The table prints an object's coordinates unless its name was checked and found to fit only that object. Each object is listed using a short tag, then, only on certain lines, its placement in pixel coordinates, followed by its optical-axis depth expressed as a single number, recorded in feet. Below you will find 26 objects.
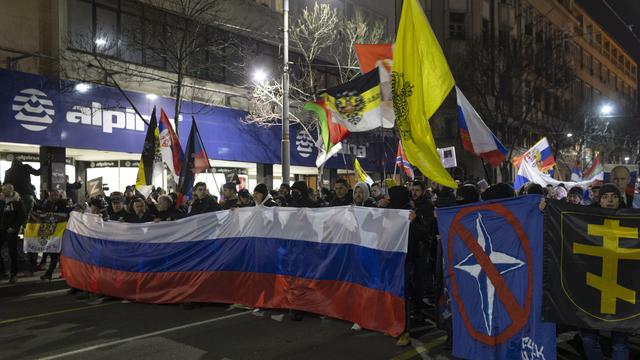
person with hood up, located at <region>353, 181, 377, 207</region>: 26.17
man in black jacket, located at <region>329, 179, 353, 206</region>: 26.94
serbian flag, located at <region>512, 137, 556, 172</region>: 46.65
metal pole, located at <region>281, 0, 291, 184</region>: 53.31
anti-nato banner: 16.01
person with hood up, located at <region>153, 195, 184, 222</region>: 30.27
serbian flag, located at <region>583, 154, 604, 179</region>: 52.85
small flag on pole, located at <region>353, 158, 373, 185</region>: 48.60
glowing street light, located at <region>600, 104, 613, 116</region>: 141.18
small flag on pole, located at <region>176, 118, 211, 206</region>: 32.40
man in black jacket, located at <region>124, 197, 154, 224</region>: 30.91
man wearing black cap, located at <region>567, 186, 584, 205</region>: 29.68
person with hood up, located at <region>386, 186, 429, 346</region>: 20.63
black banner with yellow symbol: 14.71
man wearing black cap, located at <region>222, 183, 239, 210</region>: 29.91
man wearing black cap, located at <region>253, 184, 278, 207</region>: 28.30
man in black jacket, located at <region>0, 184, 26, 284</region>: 35.32
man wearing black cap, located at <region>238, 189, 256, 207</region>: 28.58
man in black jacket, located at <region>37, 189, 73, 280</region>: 39.47
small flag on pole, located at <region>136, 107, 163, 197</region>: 34.37
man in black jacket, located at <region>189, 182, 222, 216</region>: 30.83
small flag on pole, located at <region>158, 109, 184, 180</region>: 34.73
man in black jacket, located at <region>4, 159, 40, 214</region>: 39.04
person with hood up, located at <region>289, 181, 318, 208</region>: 30.87
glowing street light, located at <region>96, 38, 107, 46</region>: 57.01
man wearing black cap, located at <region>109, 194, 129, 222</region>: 32.13
